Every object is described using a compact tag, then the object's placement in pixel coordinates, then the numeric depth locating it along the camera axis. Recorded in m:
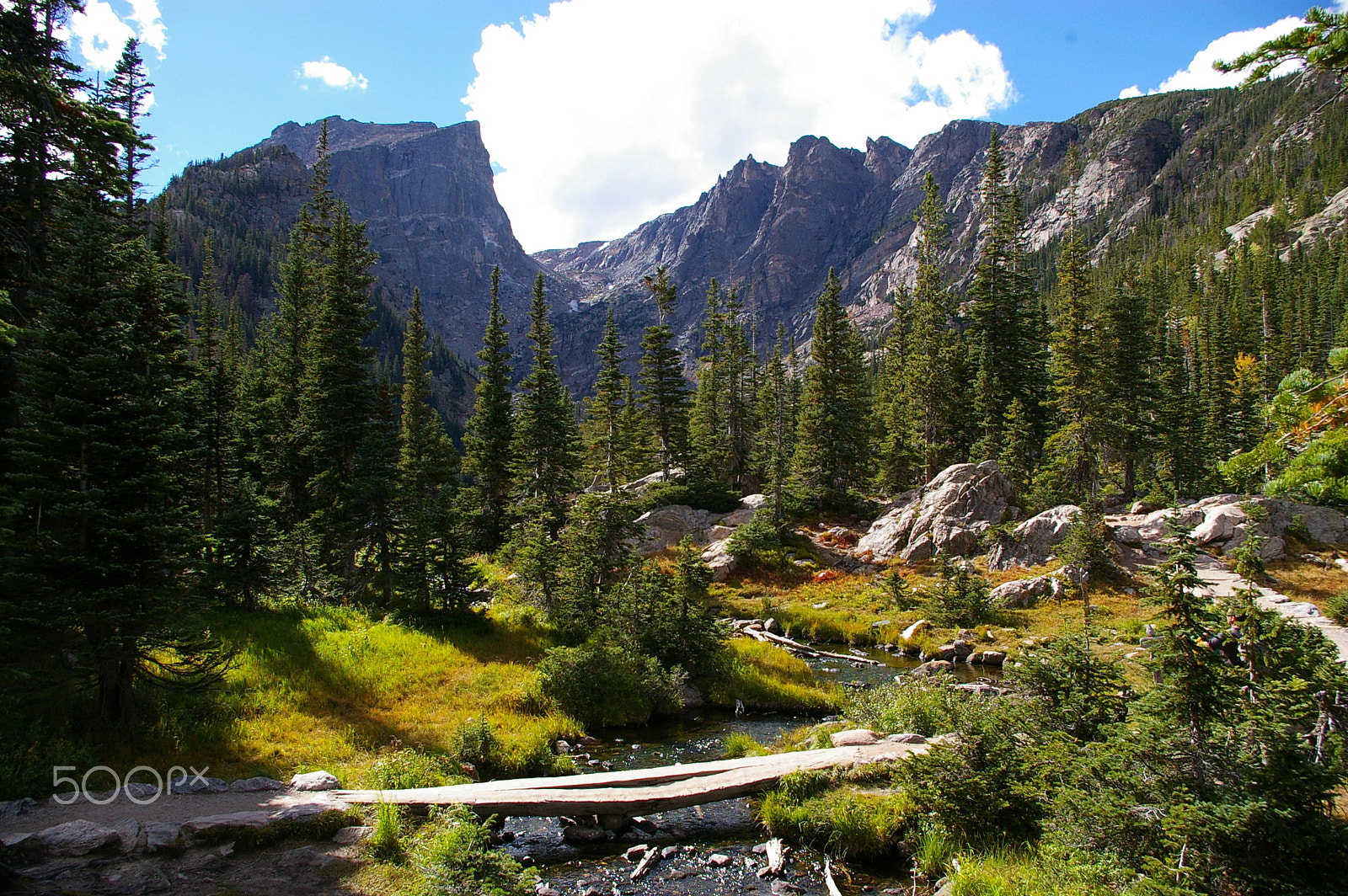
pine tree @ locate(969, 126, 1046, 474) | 42.50
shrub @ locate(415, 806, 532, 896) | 7.16
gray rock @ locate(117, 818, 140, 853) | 8.00
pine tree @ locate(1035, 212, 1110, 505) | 35.25
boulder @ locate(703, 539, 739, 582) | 36.62
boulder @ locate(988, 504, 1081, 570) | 31.53
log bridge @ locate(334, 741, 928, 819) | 10.17
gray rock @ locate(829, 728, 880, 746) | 13.25
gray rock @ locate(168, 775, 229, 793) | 9.88
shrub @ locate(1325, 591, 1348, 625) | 21.01
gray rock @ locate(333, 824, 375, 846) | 8.94
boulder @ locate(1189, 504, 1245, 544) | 28.53
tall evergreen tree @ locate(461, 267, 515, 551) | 38.25
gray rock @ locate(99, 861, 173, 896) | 7.34
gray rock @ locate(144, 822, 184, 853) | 8.12
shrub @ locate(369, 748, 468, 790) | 11.05
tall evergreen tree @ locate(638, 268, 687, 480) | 47.66
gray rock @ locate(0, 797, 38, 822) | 8.41
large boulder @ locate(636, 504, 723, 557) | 41.00
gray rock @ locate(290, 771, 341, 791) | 10.36
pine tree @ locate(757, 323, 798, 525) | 41.09
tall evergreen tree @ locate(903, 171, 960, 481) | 45.16
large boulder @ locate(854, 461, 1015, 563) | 34.91
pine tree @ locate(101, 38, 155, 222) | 21.77
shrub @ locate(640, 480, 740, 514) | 43.66
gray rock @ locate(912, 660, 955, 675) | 21.16
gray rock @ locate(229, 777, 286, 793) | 10.05
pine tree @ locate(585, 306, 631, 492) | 41.84
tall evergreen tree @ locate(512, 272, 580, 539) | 35.44
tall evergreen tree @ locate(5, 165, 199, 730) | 10.16
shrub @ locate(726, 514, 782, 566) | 36.58
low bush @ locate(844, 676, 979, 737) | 13.19
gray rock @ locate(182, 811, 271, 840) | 8.50
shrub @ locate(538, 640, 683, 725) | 16.75
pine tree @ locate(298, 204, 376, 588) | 25.23
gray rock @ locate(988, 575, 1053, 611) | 27.89
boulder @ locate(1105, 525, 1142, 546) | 30.55
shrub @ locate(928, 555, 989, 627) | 26.64
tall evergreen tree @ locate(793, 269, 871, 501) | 45.84
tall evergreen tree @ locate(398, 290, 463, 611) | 20.88
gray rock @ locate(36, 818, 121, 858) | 7.60
